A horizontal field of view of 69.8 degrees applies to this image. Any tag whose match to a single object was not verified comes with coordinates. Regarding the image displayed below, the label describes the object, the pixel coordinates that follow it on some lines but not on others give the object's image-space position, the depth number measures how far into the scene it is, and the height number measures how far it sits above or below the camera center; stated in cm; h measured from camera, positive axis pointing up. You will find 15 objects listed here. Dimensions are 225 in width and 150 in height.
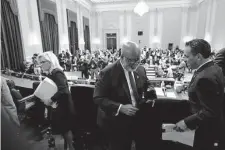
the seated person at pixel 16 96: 262 -78
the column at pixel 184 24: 1798 +253
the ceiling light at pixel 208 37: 1269 +75
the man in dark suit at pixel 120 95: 168 -52
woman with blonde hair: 224 -69
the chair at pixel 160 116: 200 -88
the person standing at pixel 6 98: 185 -58
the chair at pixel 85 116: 241 -109
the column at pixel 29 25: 809 +117
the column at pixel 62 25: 1191 +171
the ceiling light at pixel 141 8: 950 +231
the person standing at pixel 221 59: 210 -16
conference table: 287 -87
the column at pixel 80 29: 1523 +182
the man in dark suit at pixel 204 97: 144 -46
